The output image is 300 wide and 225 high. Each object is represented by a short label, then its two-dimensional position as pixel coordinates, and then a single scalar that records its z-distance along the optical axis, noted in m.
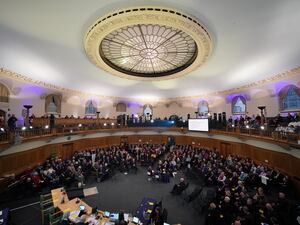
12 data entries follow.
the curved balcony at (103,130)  7.67
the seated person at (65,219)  5.44
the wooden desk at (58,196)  6.49
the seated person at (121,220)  4.88
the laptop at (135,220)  5.22
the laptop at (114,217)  5.40
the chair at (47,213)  6.46
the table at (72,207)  5.45
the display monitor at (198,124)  15.68
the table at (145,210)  6.20
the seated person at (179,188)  8.70
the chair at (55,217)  5.92
